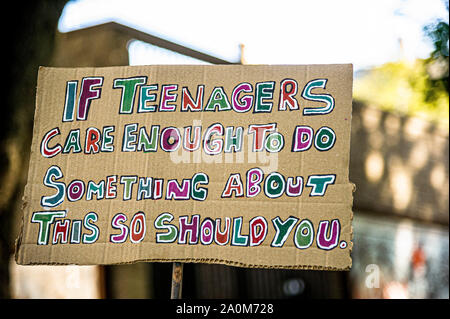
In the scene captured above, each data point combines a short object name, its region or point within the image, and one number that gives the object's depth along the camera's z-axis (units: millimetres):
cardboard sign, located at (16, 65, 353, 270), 2967
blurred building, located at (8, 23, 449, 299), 6871
